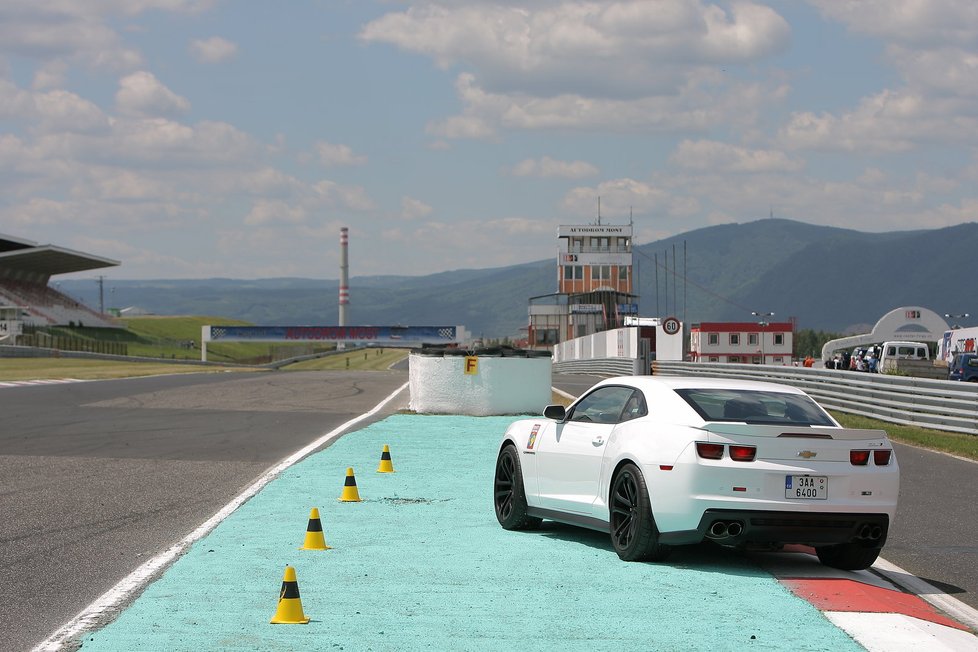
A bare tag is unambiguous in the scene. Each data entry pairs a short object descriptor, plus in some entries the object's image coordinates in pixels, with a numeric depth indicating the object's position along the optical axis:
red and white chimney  193.38
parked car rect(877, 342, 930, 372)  58.25
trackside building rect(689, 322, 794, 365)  90.69
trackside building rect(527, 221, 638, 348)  173.62
